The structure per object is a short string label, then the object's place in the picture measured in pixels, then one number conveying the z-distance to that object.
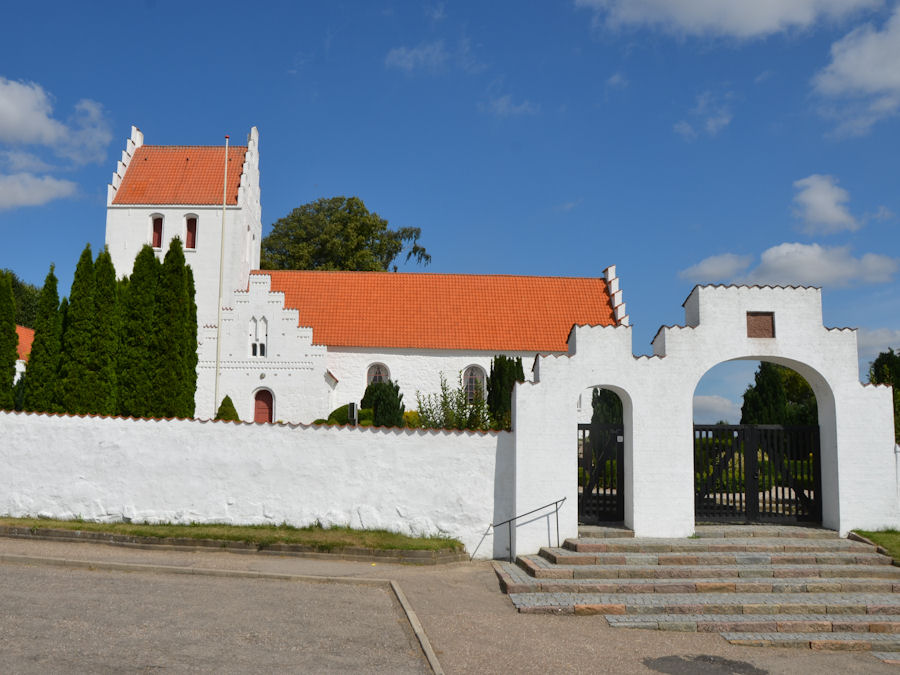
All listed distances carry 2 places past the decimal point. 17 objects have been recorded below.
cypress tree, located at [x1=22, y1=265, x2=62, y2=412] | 16.34
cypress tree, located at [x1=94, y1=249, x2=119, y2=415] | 16.53
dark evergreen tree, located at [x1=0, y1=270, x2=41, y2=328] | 50.17
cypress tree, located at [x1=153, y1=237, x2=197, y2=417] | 17.59
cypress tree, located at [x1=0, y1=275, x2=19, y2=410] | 16.88
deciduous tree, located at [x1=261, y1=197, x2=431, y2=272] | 44.38
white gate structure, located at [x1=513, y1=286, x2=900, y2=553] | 12.17
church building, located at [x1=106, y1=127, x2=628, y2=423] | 25.92
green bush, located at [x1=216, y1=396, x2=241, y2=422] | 23.18
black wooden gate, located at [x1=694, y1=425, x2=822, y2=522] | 12.77
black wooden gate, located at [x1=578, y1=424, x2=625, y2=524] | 12.88
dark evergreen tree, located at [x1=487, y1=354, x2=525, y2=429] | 23.98
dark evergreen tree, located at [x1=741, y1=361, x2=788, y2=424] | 27.59
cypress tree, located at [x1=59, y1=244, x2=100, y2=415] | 16.27
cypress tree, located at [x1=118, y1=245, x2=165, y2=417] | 17.16
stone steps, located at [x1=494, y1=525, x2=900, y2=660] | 8.51
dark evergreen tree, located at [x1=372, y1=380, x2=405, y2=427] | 22.30
